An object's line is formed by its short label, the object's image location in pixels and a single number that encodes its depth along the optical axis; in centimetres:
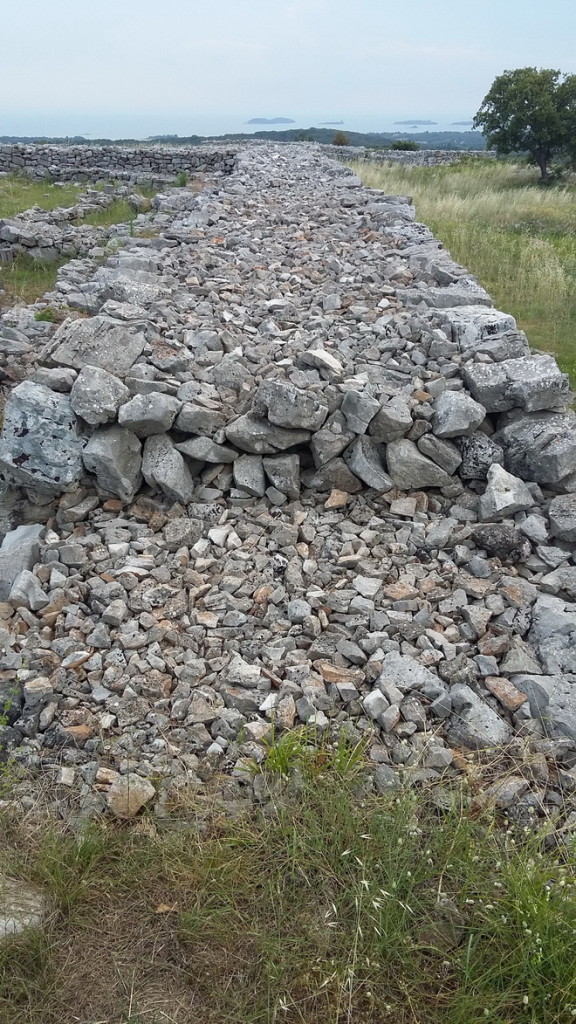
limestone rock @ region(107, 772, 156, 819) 298
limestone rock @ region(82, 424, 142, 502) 480
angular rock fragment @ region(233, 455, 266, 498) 492
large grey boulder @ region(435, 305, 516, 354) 597
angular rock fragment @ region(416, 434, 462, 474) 495
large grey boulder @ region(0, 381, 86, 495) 474
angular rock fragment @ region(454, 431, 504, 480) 496
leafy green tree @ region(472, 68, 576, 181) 2712
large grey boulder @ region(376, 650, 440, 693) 351
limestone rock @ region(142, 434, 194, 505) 486
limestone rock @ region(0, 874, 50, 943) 257
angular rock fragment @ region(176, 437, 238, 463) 499
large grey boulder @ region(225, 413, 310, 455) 496
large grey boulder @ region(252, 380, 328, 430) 488
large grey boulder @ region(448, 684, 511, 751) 325
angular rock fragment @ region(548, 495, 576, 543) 439
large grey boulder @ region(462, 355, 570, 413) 508
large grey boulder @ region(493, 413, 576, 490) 474
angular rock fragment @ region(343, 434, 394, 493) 489
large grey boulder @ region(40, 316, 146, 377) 546
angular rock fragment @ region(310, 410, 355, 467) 494
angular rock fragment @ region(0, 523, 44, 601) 434
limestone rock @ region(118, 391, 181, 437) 485
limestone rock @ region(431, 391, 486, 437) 497
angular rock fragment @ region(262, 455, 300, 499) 493
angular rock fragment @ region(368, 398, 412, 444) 496
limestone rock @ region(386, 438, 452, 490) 491
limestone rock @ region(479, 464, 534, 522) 459
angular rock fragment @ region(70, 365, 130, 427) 487
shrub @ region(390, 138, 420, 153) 3856
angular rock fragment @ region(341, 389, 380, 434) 495
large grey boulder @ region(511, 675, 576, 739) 330
